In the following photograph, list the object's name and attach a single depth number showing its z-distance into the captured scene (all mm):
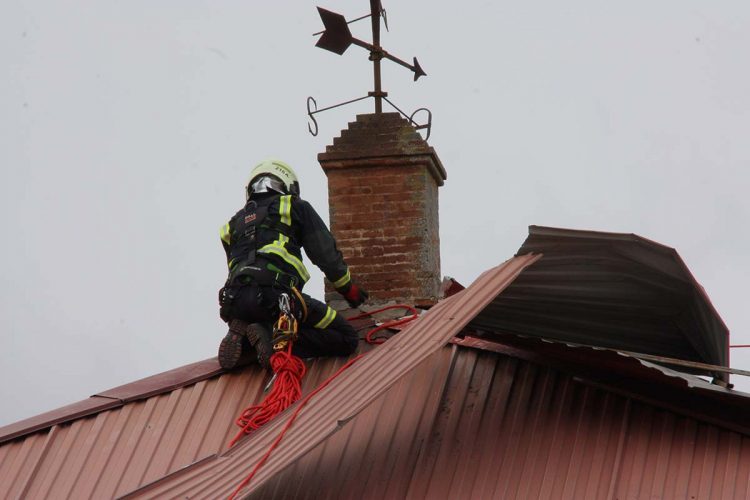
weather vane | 18766
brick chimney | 18000
